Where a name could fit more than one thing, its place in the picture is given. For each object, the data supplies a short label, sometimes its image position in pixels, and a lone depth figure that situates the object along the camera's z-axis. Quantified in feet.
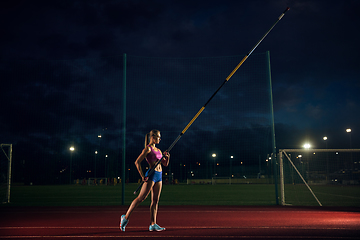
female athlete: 19.58
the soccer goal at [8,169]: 45.82
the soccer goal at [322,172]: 41.73
